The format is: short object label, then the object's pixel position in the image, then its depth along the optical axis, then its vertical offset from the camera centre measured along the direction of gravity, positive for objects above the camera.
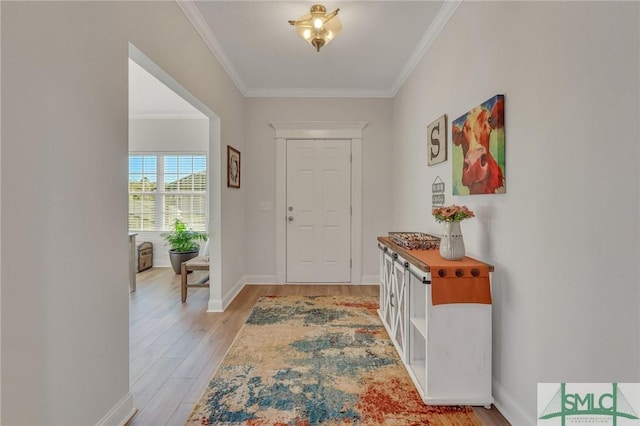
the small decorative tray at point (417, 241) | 2.32 -0.23
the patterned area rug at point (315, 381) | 1.70 -1.08
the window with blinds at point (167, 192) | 5.58 +0.31
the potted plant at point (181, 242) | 4.99 -0.54
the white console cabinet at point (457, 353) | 1.75 -0.78
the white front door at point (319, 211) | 4.26 -0.01
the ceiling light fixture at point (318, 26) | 2.29 +1.37
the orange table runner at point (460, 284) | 1.73 -0.40
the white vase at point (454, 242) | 1.90 -0.19
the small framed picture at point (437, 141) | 2.52 +0.58
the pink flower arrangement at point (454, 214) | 1.89 -0.02
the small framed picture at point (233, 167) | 3.52 +0.49
